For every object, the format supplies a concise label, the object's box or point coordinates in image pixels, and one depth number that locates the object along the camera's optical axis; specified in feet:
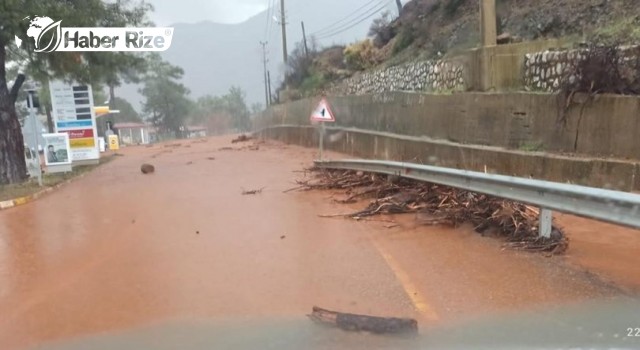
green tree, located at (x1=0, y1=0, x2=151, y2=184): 52.90
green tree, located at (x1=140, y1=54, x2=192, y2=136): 296.71
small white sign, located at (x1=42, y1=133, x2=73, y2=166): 68.39
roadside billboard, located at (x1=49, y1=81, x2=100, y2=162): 81.71
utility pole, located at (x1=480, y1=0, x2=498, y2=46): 42.50
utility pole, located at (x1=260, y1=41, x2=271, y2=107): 268.41
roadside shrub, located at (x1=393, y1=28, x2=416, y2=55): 86.89
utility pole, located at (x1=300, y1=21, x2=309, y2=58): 158.20
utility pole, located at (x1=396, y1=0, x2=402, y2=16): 109.30
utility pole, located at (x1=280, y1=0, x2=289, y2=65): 175.83
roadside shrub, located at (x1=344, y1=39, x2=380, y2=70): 101.45
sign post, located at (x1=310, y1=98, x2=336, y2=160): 53.11
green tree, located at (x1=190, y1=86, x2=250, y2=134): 414.51
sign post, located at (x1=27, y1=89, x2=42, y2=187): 54.39
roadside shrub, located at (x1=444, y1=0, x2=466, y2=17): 76.18
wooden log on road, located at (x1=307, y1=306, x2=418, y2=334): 14.65
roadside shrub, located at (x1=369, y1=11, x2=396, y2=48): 106.22
